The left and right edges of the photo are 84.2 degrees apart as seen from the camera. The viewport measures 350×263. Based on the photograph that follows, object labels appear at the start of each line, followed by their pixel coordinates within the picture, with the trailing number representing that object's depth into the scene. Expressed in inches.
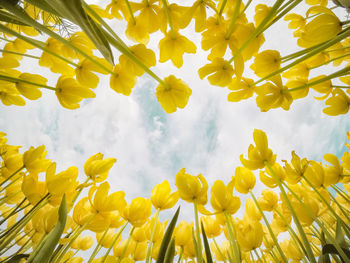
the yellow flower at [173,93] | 22.7
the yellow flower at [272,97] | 23.9
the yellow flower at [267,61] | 24.2
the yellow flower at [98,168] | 28.3
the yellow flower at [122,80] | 22.7
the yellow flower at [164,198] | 31.8
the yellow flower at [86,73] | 22.7
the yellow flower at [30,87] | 24.1
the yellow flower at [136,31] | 25.5
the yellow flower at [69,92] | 23.8
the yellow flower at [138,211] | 30.1
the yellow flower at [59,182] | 24.0
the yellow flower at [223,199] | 28.0
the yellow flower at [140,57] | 21.8
